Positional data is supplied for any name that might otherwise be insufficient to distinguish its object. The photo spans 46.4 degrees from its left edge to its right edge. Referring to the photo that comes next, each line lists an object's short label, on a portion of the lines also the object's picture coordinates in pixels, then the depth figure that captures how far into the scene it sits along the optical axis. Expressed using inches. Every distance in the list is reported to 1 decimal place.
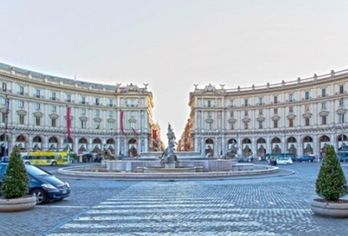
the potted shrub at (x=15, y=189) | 494.6
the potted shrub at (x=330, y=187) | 443.8
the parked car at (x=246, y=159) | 3250.0
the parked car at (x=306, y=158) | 3150.8
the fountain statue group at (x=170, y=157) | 1353.3
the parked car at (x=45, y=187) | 589.9
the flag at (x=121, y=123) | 4247.0
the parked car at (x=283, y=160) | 2599.7
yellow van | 2541.8
